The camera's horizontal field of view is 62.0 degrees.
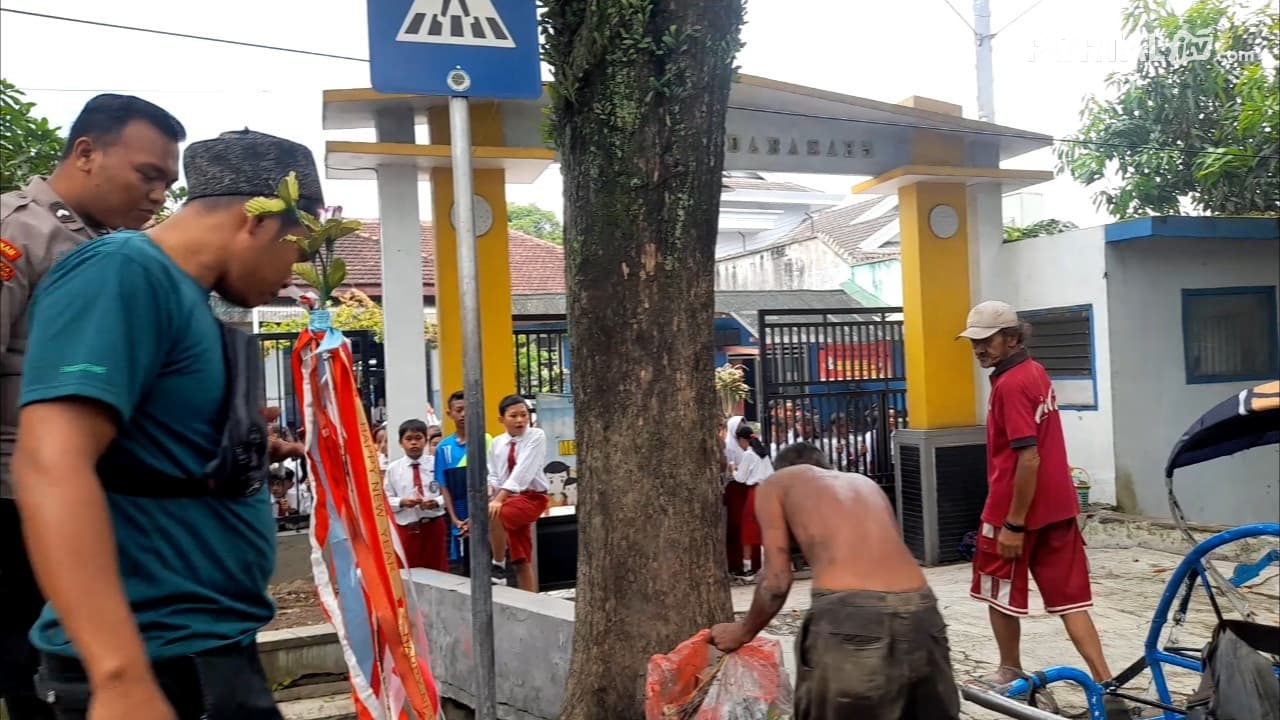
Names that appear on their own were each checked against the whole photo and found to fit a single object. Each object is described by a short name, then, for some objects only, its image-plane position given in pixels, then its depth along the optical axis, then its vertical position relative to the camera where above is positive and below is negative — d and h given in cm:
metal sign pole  334 -10
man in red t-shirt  491 -74
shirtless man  304 -74
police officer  235 +40
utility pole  1323 +345
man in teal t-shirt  141 -10
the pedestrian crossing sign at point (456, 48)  324 +103
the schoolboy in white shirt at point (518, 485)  748 -79
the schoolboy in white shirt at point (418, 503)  744 -87
